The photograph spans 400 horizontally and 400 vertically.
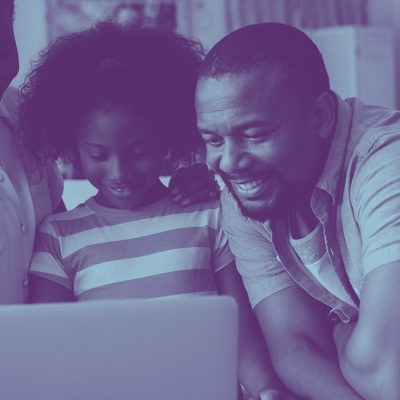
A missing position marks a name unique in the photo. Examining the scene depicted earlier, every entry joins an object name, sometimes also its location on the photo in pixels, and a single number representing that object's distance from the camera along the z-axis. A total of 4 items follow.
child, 1.42
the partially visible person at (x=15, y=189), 1.40
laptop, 0.99
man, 1.23
